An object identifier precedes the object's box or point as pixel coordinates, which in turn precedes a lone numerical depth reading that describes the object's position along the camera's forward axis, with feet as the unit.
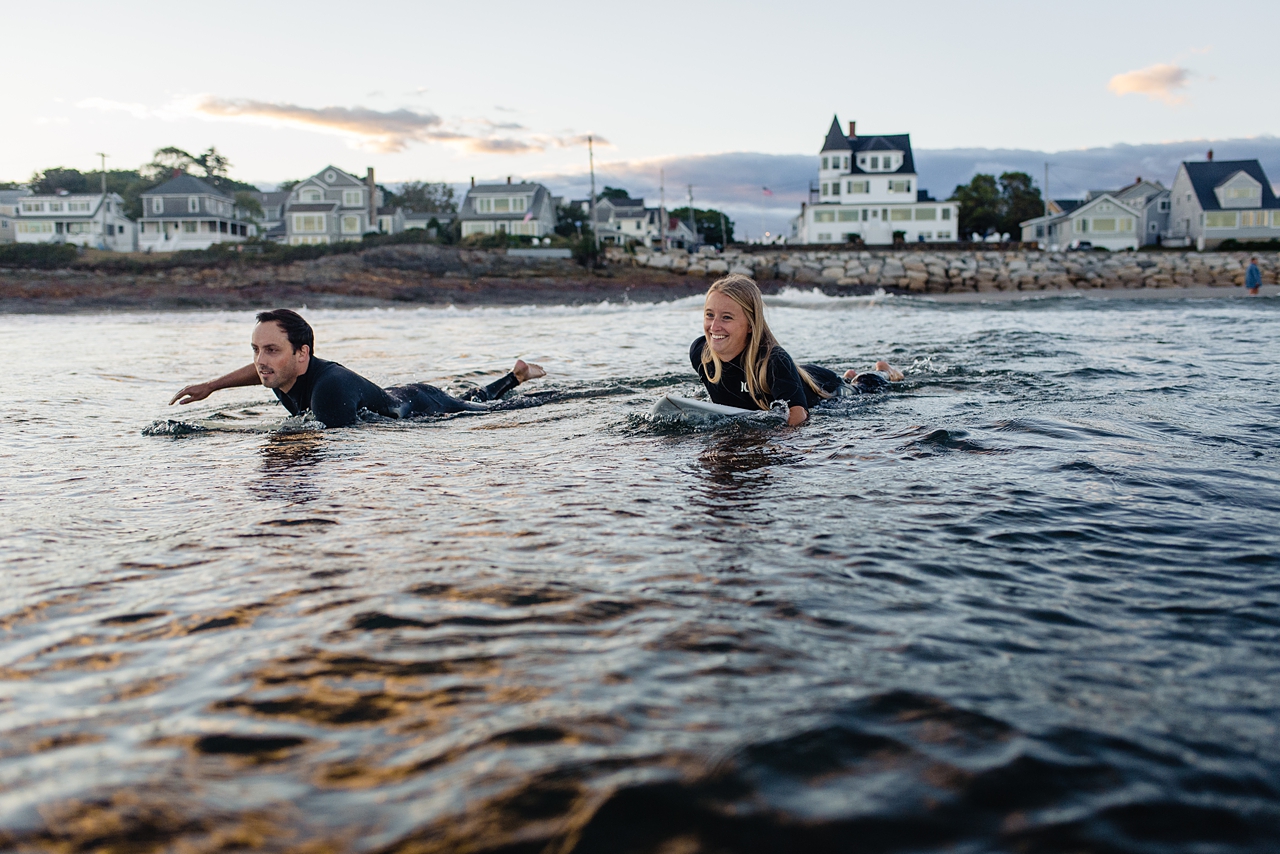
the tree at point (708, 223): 443.73
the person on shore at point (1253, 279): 126.82
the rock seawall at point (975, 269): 152.66
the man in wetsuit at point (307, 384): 24.49
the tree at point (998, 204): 299.79
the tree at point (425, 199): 372.58
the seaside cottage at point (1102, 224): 269.23
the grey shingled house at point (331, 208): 266.36
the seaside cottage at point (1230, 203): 250.78
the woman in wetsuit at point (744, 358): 24.52
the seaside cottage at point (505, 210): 274.77
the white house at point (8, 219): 303.27
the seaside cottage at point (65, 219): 270.87
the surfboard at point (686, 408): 25.68
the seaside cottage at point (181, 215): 264.72
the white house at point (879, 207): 267.59
